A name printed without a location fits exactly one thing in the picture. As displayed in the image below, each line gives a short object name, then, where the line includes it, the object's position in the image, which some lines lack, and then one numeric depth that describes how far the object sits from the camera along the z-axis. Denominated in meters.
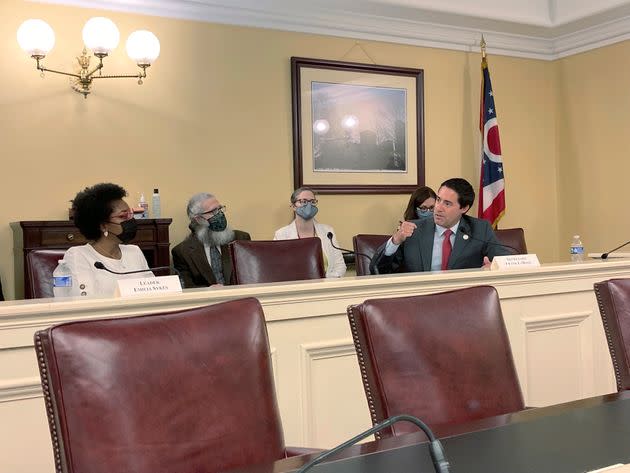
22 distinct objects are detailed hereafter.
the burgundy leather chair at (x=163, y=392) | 1.30
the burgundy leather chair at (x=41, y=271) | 3.24
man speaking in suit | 3.76
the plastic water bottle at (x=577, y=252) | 3.82
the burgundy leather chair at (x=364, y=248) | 3.94
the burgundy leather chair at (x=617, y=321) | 1.98
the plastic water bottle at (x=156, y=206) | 5.04
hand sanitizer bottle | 4.95
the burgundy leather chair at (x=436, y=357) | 1.66
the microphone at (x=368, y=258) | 3.77
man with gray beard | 4.97
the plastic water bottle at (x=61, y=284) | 2.89
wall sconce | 4.51
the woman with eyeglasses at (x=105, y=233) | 3.52
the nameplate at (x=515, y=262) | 2.94
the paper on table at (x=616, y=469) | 1.09
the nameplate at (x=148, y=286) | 2.25
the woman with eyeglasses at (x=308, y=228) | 5.05
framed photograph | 5.69
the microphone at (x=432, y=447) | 0.92
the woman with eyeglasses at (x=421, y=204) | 5.71
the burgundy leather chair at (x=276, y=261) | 3.26
